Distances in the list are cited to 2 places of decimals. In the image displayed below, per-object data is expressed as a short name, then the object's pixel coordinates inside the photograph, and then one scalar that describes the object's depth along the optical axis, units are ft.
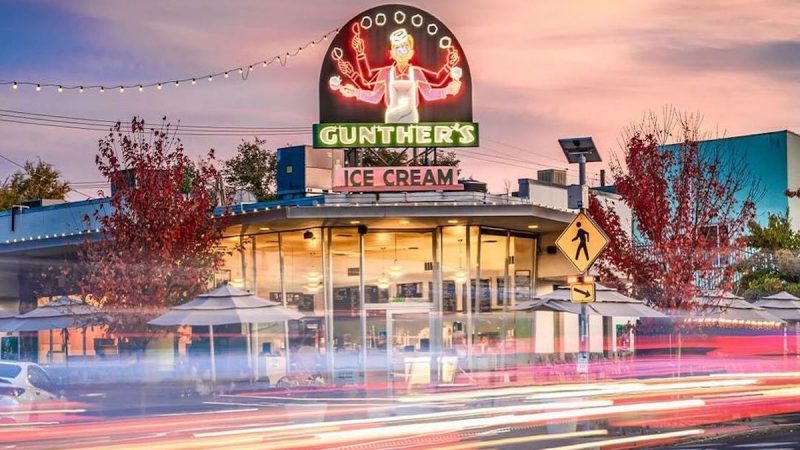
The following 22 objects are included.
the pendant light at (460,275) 116.57
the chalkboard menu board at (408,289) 116.57
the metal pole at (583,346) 74.33
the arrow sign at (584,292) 73.36
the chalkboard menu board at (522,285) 123.13
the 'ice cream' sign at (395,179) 111.55
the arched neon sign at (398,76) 117.50
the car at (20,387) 89.15
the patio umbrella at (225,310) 93.50
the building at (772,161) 188.24
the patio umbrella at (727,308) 115.24
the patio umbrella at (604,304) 102.94
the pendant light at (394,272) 116.47
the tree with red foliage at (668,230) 115.96
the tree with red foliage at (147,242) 103.04
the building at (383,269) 112.68
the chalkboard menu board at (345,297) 115.75
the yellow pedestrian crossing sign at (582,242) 75.00
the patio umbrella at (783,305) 129.29
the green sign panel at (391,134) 115.34
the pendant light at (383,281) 116.16
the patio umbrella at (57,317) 106.01
